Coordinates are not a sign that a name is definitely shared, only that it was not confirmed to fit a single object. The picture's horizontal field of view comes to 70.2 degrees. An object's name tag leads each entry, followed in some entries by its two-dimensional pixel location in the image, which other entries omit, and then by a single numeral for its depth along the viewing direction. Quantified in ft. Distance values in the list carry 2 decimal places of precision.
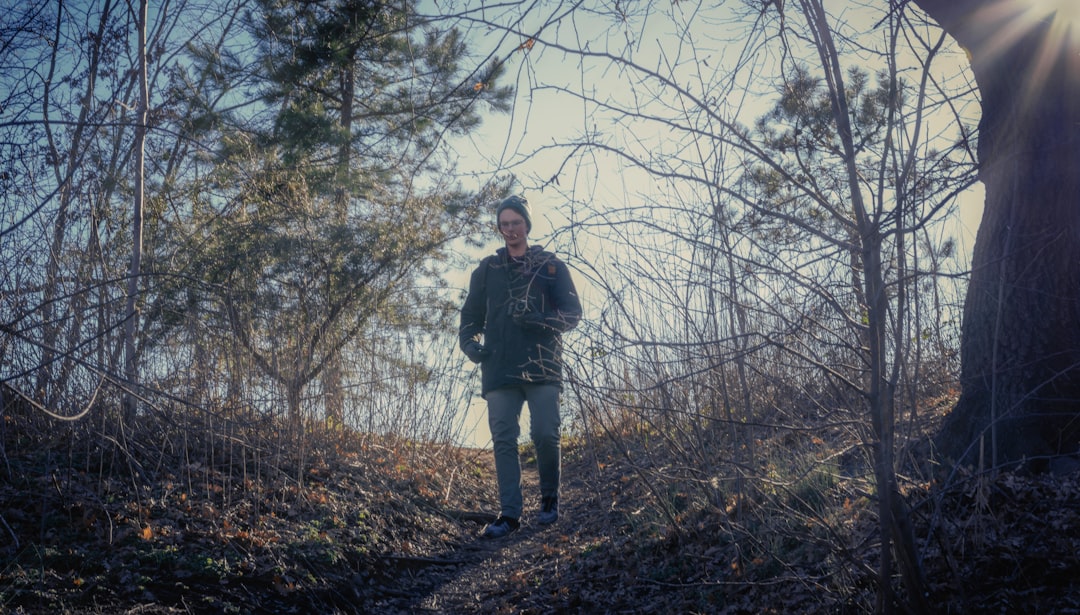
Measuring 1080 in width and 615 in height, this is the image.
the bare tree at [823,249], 7.23
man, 16.72
